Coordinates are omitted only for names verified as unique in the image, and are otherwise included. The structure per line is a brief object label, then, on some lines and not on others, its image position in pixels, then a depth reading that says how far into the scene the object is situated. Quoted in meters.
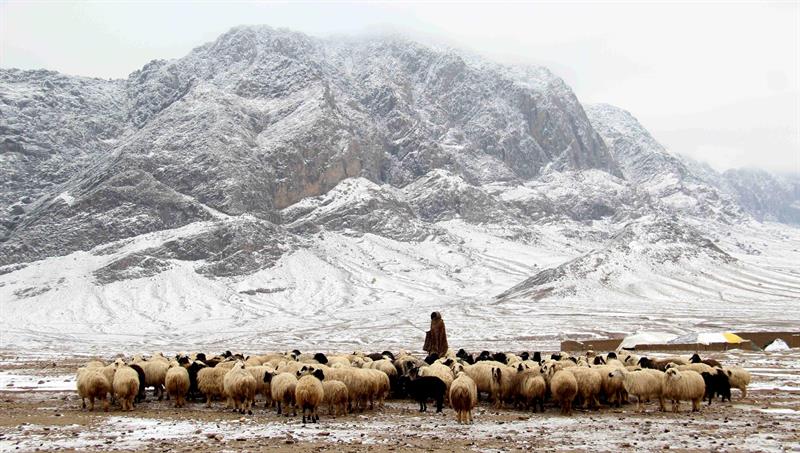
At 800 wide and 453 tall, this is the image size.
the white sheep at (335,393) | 21.95
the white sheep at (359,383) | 23.11
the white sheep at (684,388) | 22.50
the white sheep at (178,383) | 24.89
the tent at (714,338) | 57.53
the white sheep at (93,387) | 23.50
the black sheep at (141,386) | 25.77
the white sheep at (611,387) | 24.05
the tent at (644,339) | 60.34
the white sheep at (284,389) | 22.06
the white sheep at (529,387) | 23.05
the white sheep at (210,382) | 25.25
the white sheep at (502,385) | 24.45
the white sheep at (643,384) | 22.88
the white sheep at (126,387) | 23.55
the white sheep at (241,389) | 23.02
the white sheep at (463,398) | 20.64
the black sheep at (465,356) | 31.07
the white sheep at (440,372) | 24.50
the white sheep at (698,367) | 25.66
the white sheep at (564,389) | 22.55
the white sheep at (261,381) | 24.17
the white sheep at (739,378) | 25.42
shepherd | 35.41
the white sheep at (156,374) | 26.81
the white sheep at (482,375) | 24.94
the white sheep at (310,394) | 20.97
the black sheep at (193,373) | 26.30
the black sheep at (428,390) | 23.59
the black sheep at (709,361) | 28.52
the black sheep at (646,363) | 27.81
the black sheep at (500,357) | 29.95
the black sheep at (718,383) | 24.45
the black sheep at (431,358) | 29.61
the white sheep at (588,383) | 23.38
